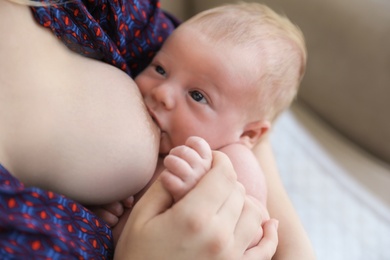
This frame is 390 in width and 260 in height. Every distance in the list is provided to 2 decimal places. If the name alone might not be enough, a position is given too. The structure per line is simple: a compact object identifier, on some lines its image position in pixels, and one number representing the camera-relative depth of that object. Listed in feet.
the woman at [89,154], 1.63
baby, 2.43
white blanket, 3.16
